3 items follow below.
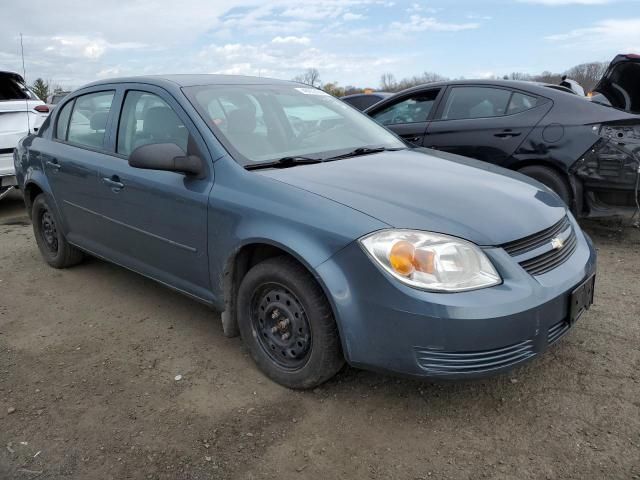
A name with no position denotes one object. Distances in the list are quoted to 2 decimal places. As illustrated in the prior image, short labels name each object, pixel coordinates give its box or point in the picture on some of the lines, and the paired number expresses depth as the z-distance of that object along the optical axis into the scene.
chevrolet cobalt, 2.33
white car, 6.67
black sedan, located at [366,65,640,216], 4.76
